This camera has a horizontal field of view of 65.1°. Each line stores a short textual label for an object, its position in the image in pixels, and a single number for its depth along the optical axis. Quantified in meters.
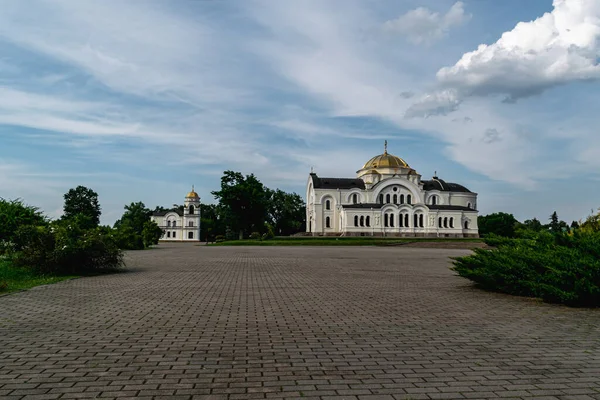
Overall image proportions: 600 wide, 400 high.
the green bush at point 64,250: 15.60
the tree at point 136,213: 104.00
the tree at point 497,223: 94.19
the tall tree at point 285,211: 95.00
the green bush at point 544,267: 9.48
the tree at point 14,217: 23.19
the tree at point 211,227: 98.50
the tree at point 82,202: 90.69
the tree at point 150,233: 45.72
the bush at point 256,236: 64.67
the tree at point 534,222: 114.28
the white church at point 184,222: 97.50
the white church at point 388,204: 75.75
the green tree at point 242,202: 72.25
